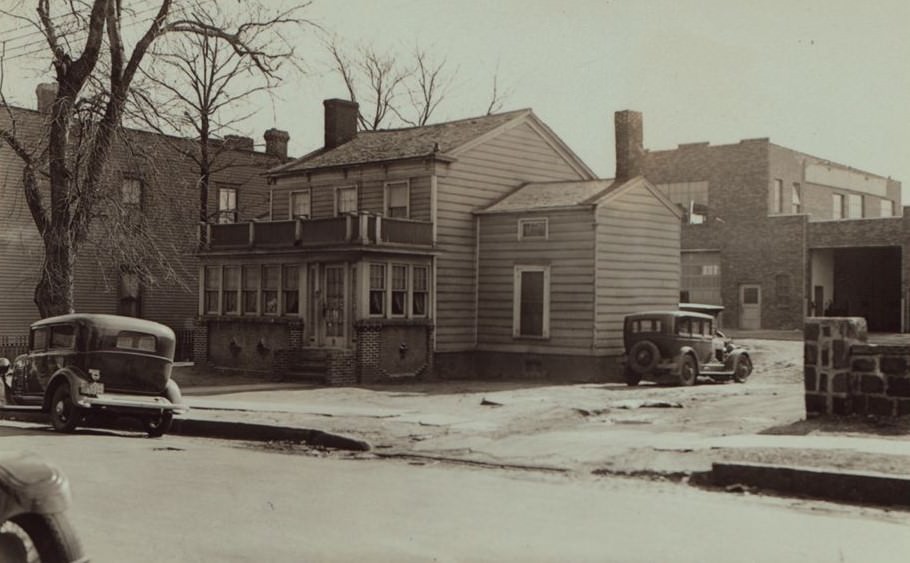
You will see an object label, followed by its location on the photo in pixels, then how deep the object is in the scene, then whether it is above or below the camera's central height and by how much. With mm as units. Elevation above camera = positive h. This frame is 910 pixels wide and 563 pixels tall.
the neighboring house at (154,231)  31734 +2344
